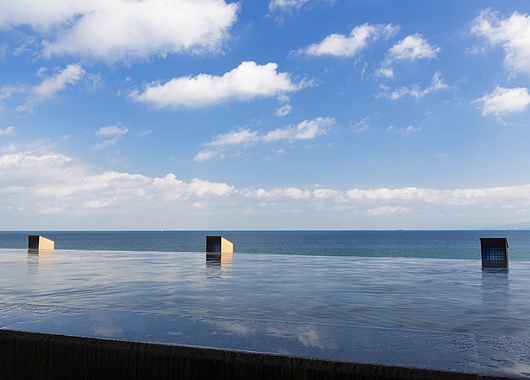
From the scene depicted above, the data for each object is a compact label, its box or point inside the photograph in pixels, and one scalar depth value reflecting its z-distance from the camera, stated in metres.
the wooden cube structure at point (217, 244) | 25.61
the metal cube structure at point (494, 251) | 19.66
